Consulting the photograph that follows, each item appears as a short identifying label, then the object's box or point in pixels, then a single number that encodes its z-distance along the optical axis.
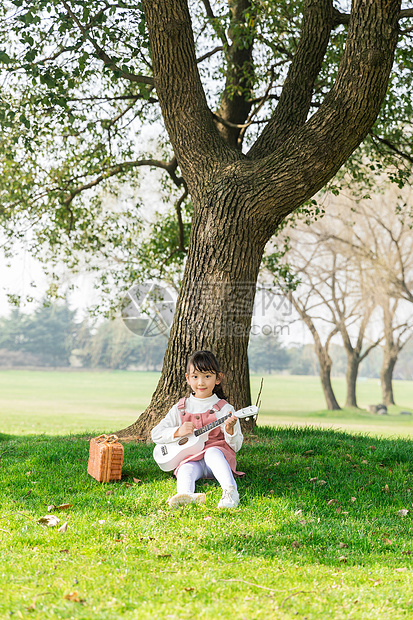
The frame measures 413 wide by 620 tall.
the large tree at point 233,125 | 5.83
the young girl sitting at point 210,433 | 4.26
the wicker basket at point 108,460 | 4.74
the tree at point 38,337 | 47.41
